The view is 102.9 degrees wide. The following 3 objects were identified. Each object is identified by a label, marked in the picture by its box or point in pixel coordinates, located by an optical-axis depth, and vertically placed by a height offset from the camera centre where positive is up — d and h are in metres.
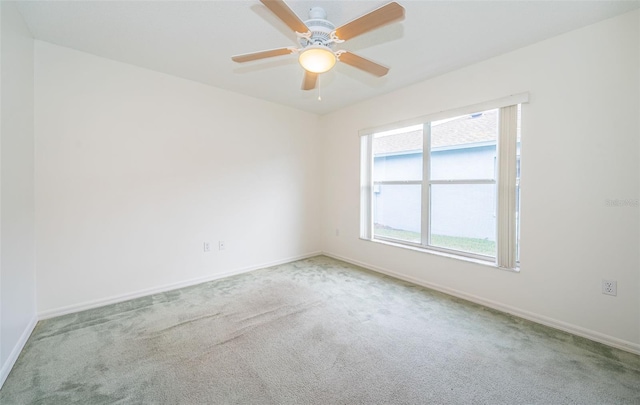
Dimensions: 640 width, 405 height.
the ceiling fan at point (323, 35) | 1.43 +1.06
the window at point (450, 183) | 2.56 +0.20
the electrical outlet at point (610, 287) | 2.01 -0.70
